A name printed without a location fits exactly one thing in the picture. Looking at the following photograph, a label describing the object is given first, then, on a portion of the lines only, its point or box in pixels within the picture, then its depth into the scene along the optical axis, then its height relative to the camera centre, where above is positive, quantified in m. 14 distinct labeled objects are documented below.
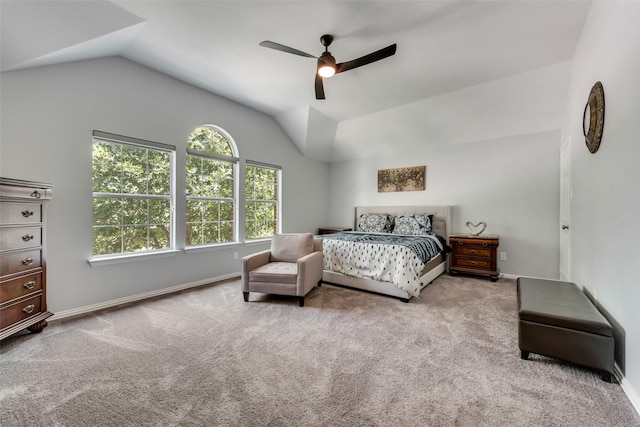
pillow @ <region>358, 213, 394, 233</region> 5.02 -0.21
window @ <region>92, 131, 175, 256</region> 3.00 +0.24
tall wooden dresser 2.00 -0.35
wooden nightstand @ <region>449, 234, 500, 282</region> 4.01 -0.68
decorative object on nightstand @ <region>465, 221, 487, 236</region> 4.36 -0.26
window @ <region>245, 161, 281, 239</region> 4.67 +0.25
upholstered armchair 2.98 -0.68
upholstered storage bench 1.66 -0.82
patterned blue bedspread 3.48 -0.41
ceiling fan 2.38 +1.51
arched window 3.84 +0.42
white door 3.23 +0.02
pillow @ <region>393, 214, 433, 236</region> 4.53 -0.22
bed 3.19 -0.78
